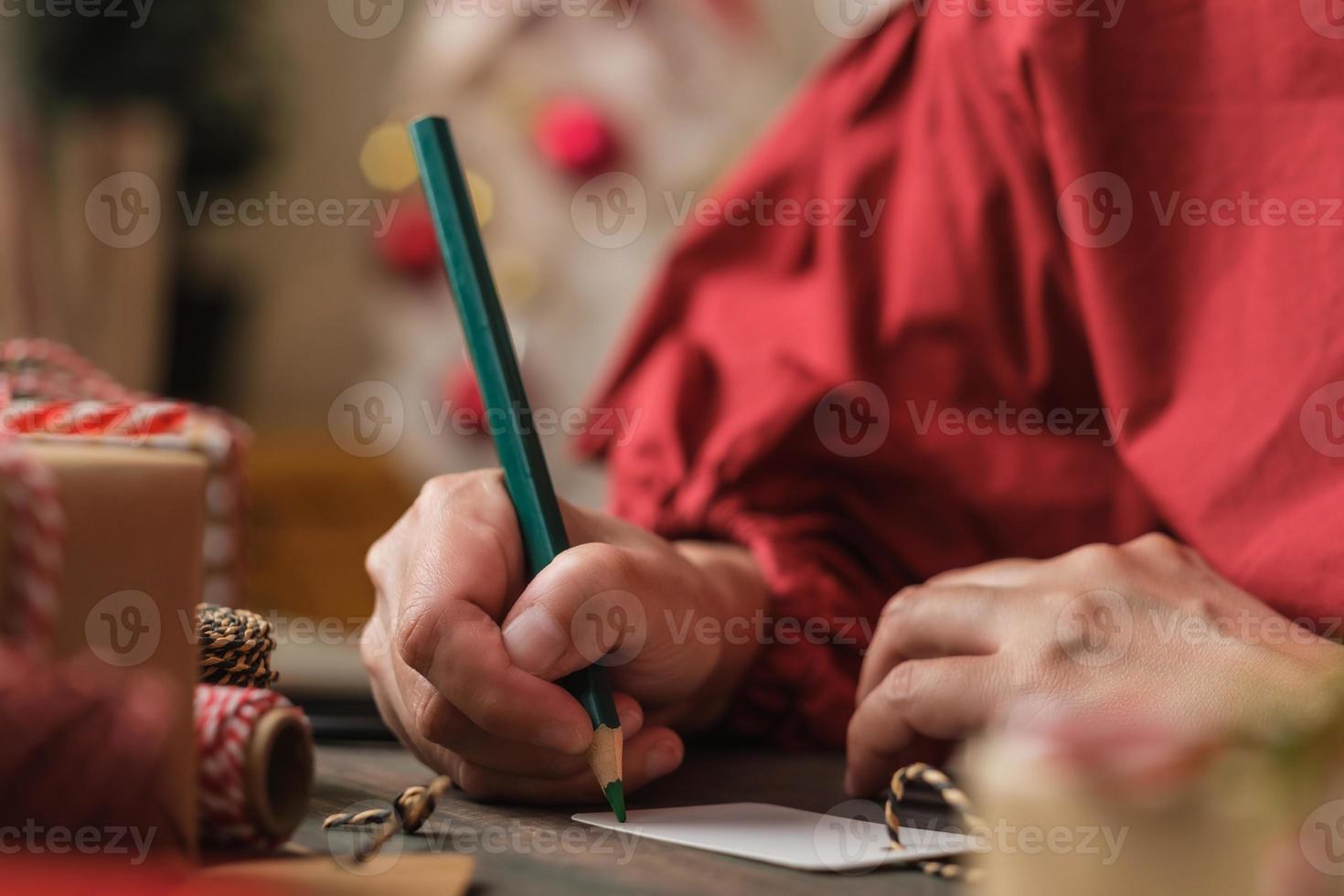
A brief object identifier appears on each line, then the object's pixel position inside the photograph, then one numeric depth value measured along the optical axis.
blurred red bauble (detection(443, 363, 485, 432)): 2.97
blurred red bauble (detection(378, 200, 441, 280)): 3.36
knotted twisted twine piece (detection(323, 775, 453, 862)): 0.79
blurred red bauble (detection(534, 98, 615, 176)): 3.02
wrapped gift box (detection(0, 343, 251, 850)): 0.73
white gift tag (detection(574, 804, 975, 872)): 0.78
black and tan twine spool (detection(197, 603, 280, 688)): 0.82
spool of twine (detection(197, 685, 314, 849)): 0.76
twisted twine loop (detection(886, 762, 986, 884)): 0.77
